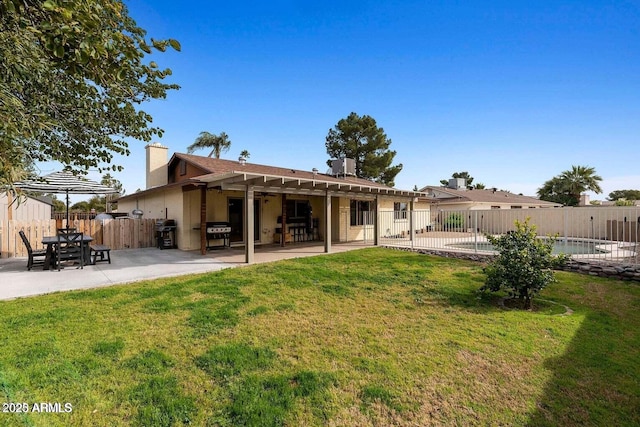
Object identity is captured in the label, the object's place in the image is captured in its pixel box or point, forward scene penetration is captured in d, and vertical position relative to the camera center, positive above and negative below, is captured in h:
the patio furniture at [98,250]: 8.79 -1.04
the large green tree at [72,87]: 1.80 +1.25
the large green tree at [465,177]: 47.74 +6.67
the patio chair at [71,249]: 8.17 -0.97
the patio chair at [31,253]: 8.13 -1.07
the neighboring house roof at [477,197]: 26.61 +1.72
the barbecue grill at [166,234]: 12.46 -0.82
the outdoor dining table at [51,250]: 8.10 -0.99
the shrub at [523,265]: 5.29 -0.95
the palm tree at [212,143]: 28.73 +7.20
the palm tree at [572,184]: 27.86 +2.96
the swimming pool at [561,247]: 10.36 -1.26
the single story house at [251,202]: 10.26 +0.65
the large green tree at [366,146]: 30.62 +7.33
